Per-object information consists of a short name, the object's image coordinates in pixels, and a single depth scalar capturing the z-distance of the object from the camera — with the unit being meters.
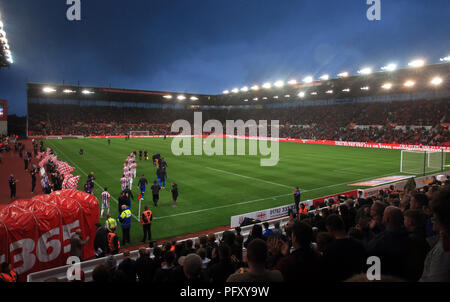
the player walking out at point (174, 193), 15.10
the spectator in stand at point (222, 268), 4.04
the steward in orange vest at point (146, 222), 10.67
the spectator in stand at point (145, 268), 5.21
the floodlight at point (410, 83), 45.46
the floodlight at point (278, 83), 57.92
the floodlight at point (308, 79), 51.47
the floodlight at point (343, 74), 45.84
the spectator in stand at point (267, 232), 7.23
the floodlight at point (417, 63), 36.03
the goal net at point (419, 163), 25.52
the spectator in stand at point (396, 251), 3.29
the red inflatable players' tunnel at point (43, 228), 7.53
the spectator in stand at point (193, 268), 3.34
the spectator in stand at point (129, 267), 5.09
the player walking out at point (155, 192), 14.68
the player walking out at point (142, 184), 15.60
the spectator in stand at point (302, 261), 2.88
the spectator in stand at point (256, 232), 6.85
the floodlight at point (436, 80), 41.88
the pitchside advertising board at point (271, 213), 11.64
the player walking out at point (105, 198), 13.00
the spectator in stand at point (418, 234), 3.32
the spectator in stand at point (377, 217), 6.14
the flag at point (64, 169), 16.36
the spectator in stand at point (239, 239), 6.34
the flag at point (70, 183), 13.49
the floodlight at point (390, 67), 38.92
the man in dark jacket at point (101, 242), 8.50
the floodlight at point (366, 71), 41.96
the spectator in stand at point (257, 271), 2.63
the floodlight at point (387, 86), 48.81
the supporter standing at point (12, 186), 16.64
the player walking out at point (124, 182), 15.54
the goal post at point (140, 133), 78.89
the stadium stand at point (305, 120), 49.62
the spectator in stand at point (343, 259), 3.12
